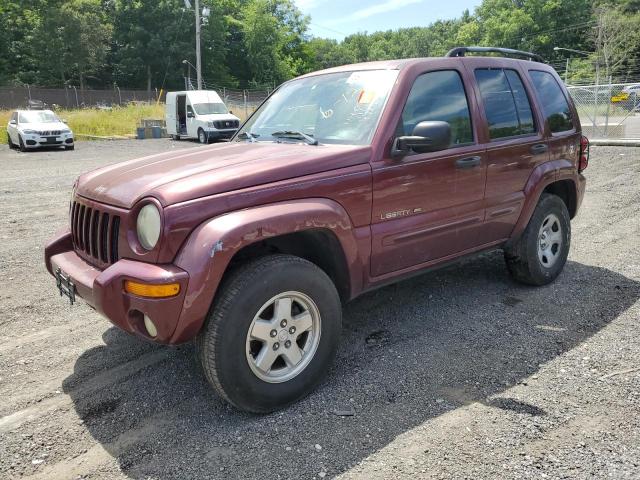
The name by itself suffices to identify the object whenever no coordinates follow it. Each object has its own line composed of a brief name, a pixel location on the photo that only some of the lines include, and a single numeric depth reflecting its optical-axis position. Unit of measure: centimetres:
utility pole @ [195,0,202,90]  3247
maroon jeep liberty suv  273
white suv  1927
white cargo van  2295
